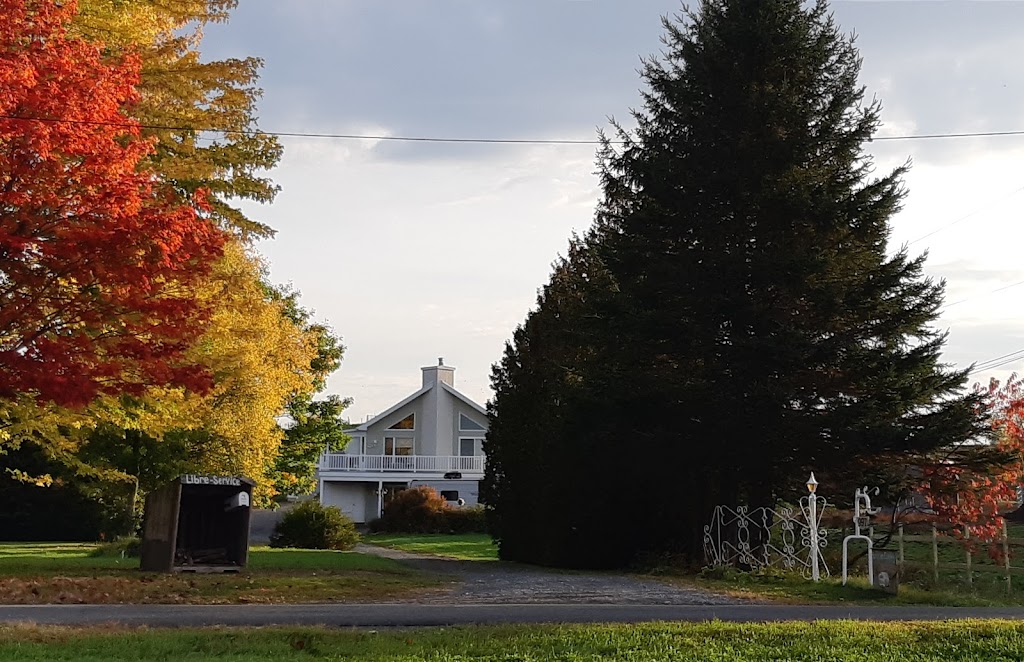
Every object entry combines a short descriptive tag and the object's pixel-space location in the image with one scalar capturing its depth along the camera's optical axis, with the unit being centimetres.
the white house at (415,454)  5300
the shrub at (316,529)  2870
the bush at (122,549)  2327
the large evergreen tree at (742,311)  1905
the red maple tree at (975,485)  1898
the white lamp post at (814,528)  1683
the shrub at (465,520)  4362
